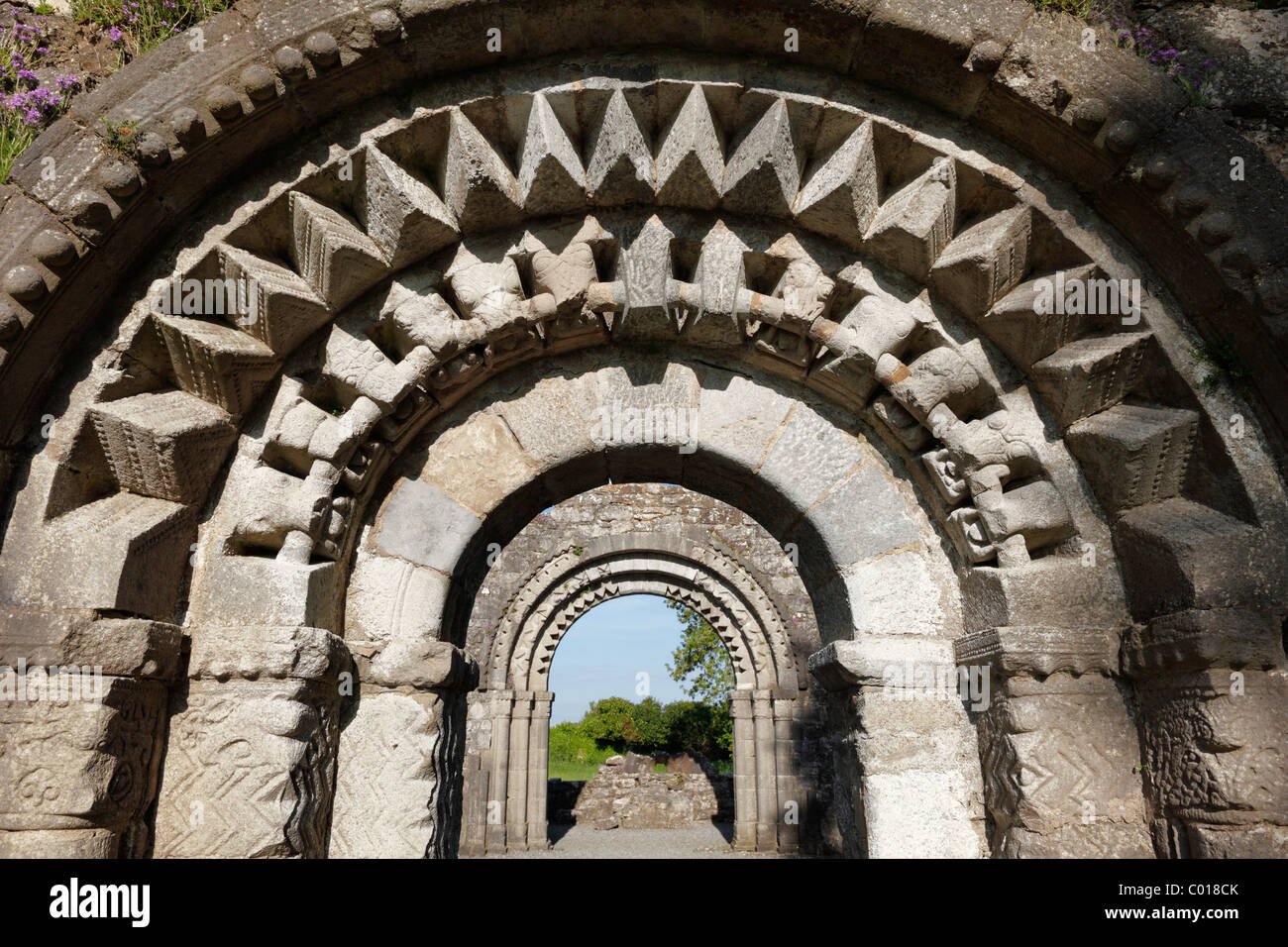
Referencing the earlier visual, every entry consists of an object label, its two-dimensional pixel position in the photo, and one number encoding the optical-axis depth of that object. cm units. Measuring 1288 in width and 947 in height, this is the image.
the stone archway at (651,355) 292
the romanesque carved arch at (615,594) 1185
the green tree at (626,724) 2261
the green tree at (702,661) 1936
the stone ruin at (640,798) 1686
